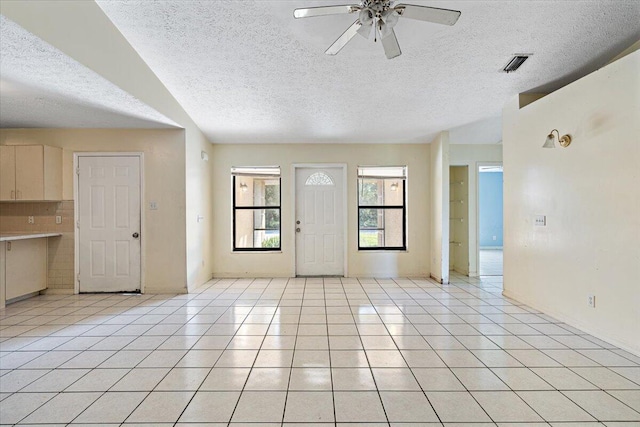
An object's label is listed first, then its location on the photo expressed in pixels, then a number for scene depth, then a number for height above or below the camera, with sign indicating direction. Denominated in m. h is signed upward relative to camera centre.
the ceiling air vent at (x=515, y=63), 3.39 +1.57
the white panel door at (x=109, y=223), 4.82 -0.16
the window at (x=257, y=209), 6.15 +0.04
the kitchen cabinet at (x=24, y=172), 4.48 +0.56
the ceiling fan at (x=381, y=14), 2.22 +1.37
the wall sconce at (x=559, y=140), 3.37 +0.71
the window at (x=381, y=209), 6.16 +0.03
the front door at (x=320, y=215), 6.11 -0.08
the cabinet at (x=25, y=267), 4.23 -0.73
